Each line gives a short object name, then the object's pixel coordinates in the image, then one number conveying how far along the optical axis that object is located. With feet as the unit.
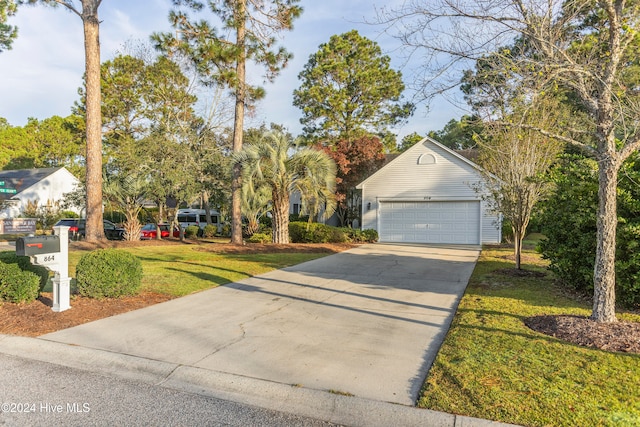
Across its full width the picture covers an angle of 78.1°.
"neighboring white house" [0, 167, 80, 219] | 115.44
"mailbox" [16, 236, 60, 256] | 17.69
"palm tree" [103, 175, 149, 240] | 59.72
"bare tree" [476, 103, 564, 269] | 29.68
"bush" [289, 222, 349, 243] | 58.75
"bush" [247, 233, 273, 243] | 57.32
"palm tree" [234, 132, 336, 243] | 51.19
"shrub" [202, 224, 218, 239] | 75.97
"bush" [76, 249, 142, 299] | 21.38
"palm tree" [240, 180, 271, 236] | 58.98
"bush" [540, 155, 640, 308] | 19.60
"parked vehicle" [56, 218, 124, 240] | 71.47
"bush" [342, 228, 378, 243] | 62.90
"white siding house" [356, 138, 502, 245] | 61.87
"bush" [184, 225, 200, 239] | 75.36
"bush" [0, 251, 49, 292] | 20.01
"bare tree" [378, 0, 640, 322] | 15.28
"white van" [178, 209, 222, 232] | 85.06
